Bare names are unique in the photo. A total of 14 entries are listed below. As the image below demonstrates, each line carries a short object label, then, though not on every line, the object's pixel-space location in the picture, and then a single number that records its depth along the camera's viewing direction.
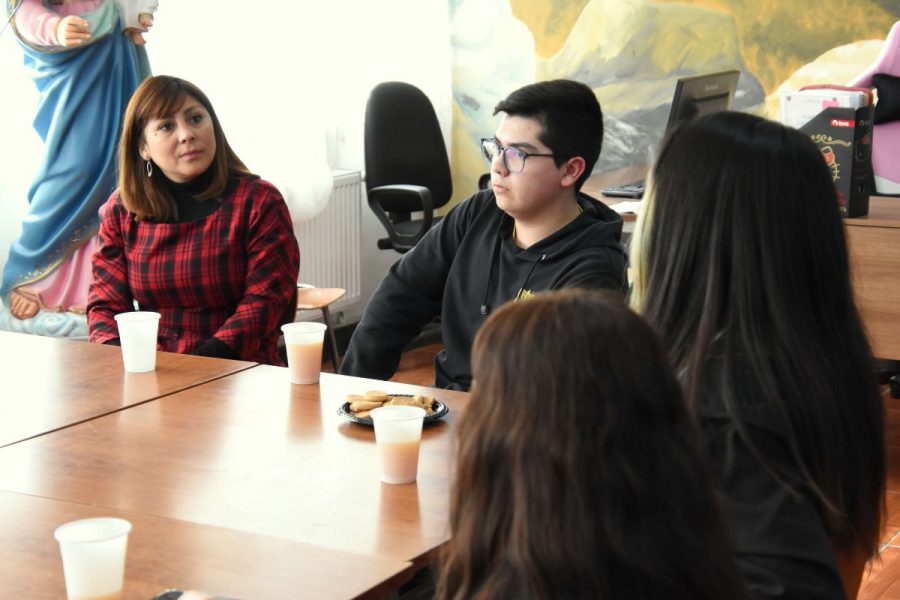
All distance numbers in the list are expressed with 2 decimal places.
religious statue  3.60
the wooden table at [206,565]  1.30
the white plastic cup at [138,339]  2.20
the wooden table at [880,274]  3.40
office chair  4.75
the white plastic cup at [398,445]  1.61
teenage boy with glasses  2.39
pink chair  4.48
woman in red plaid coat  2.77
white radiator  4.76
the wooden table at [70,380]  1.98
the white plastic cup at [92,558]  1.23
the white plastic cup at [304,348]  2.11
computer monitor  3.62
